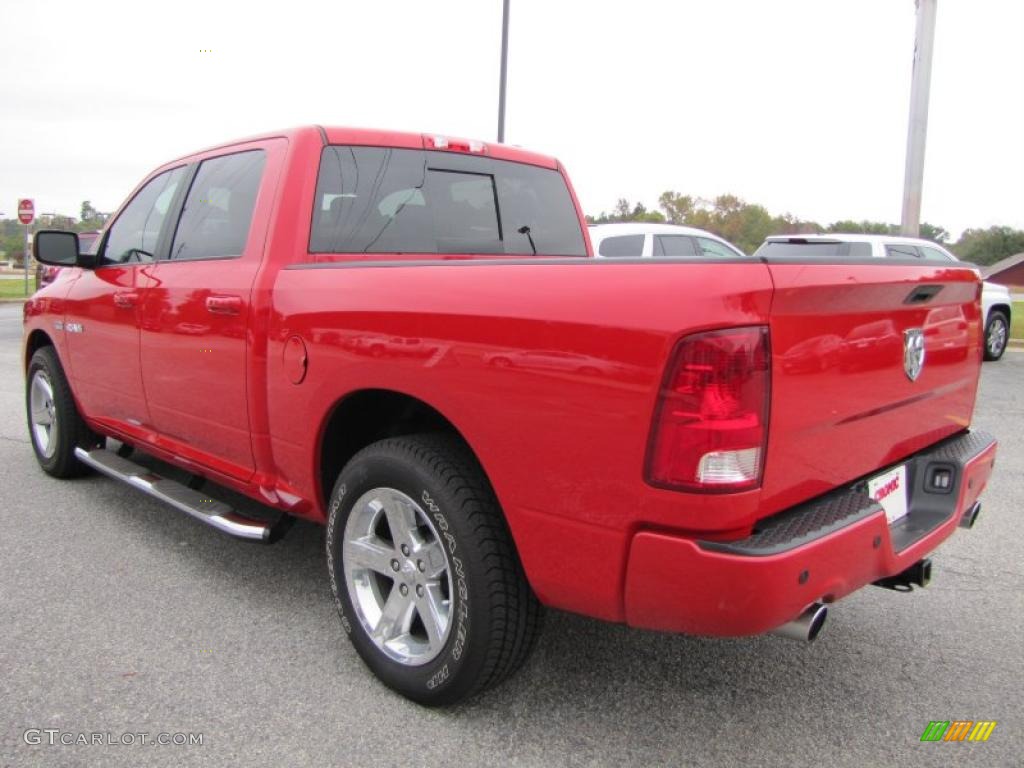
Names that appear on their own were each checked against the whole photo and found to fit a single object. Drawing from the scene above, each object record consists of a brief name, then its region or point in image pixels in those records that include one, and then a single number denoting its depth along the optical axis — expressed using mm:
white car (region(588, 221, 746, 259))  10633
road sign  22781
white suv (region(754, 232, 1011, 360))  10242
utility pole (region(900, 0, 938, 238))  13719
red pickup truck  1933
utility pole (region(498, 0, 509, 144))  16156
